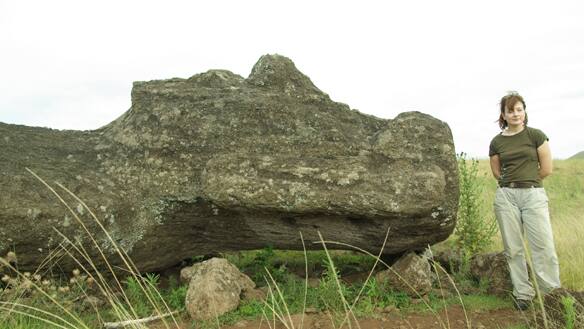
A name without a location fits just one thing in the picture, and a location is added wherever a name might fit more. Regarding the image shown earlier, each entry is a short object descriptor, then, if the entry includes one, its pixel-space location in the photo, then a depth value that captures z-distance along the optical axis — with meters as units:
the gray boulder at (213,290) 5.96
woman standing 6.15
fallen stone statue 6.36
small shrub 8.84
